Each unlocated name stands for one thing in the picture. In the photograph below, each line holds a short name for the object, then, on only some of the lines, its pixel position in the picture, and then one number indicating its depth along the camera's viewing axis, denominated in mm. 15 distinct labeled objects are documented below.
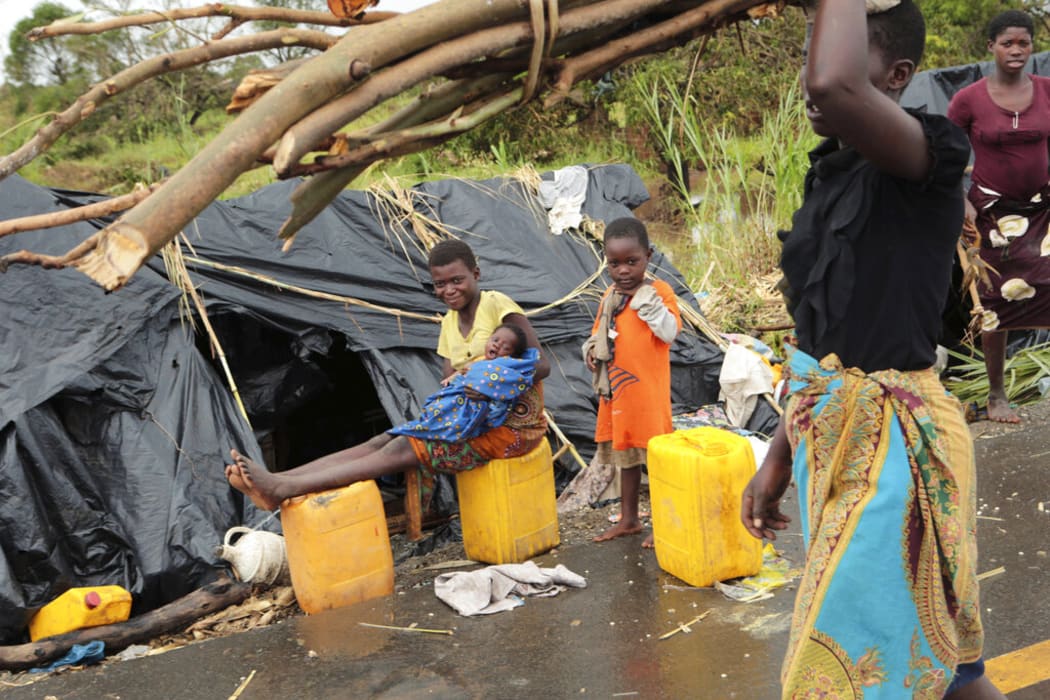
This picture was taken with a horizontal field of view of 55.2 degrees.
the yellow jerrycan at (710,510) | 3945
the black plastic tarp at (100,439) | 4543
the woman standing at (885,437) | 1933
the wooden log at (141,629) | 4102
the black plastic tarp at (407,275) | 5527
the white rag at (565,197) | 6539
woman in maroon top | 5645
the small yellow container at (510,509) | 4547
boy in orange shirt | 4582
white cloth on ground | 4039
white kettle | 4668
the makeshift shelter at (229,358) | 4680
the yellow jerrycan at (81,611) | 4379
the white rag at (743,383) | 6023
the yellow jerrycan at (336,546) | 4227
